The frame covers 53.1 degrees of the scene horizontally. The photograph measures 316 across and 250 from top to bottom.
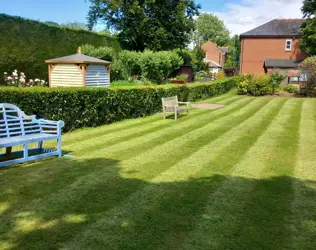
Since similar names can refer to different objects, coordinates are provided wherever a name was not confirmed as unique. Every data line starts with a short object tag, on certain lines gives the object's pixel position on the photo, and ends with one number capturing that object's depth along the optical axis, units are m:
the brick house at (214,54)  88.38
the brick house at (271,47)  43.84
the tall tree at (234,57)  89.82
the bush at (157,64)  28.61
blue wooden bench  6.47
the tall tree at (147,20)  34.34
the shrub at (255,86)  27.89
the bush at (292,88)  29.11
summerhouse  16.59
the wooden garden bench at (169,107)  14.18
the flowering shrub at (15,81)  17.05
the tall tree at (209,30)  121.56
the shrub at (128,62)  28.53
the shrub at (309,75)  26.08
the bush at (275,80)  29.23
